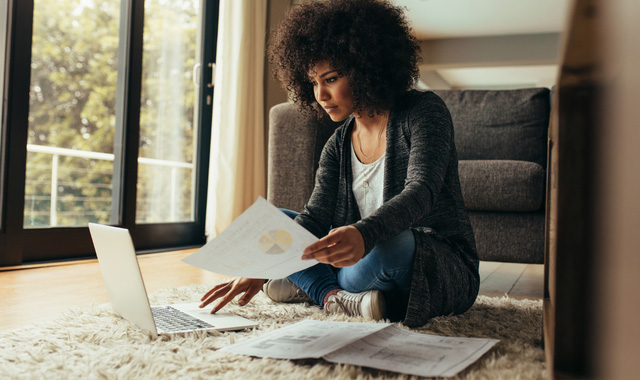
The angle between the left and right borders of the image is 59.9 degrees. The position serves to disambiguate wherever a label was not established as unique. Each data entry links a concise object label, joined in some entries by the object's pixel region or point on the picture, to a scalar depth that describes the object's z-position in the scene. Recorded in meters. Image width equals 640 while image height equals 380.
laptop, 0.94
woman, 1.08
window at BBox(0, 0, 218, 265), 2.26
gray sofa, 1.97
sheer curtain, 3.37
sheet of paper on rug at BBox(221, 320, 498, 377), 0.77
